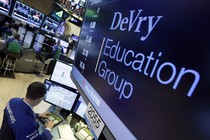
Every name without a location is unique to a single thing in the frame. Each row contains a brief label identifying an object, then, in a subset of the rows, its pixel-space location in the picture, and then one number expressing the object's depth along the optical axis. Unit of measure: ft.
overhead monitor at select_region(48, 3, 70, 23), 25.73
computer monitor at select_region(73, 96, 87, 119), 8.34
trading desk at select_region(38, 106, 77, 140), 6.89
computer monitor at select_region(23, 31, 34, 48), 23.65
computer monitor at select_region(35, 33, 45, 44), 23.79
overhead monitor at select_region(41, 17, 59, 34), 23.99
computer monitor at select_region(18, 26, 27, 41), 24.13
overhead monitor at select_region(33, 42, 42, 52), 23.84
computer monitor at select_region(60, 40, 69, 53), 34.97
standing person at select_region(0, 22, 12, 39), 24.85
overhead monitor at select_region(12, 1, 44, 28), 19.98
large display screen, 1.53
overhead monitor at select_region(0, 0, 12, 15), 18.96
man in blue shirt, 5.65
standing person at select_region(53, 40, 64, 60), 26.40
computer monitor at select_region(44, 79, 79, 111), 8.37
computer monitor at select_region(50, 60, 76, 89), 8.88
